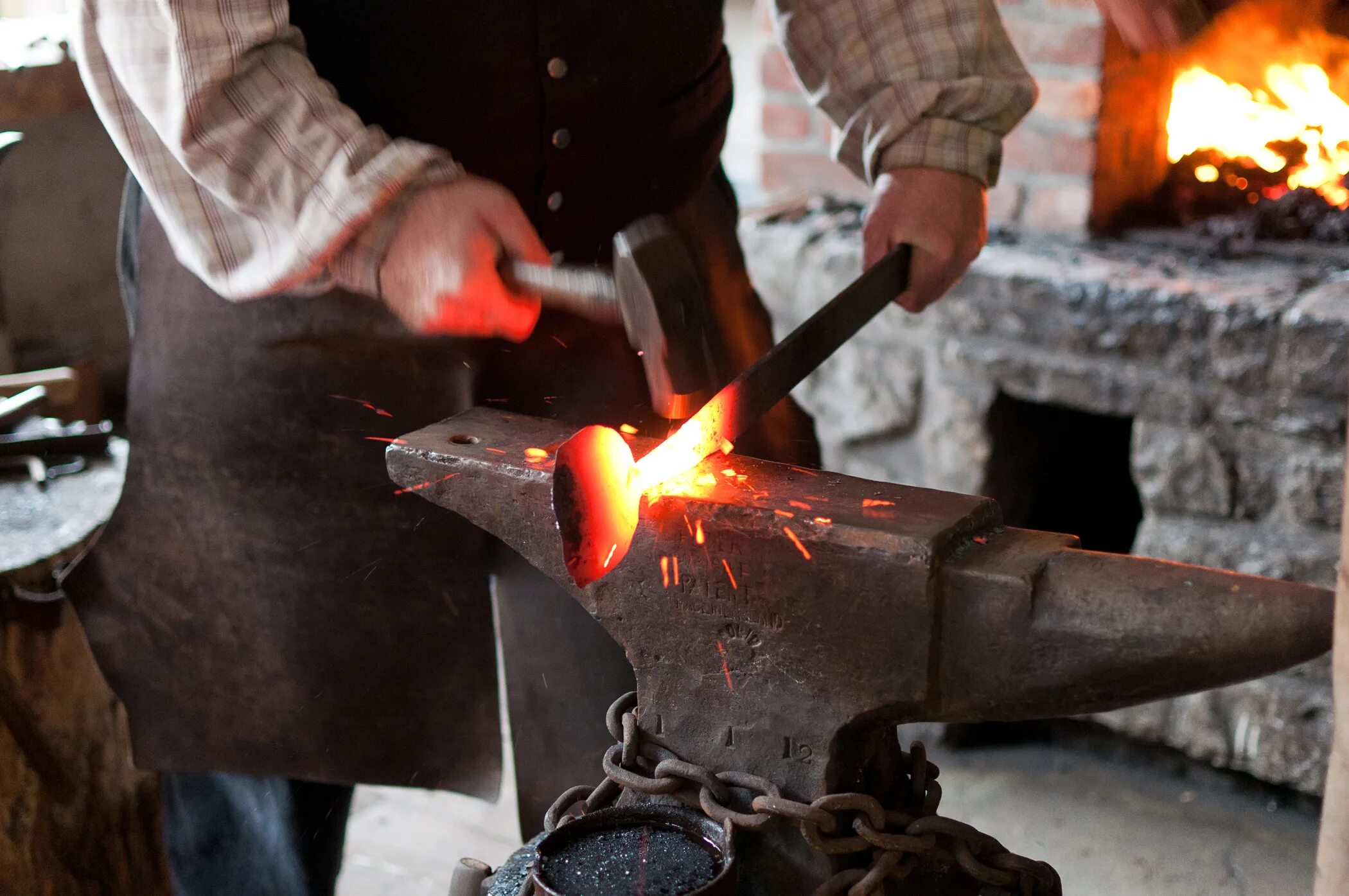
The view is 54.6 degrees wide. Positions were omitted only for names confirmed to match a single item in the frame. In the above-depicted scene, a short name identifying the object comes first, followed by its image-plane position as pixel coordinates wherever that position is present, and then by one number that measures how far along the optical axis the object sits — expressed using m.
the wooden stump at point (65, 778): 1.60
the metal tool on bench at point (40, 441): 1.79
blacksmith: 1.22
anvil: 0.85
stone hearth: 1.93
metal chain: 0.92
